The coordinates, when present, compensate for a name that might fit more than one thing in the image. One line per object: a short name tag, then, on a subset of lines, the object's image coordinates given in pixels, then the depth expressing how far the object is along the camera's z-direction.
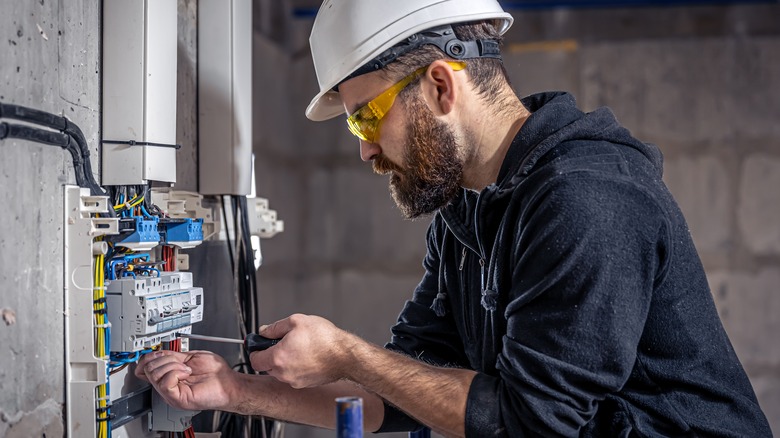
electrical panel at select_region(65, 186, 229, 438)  1.20
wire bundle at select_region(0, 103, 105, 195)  1.04
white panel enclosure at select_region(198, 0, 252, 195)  1.68
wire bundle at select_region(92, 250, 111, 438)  1.21
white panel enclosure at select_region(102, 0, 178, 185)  1.30
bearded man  1.07
